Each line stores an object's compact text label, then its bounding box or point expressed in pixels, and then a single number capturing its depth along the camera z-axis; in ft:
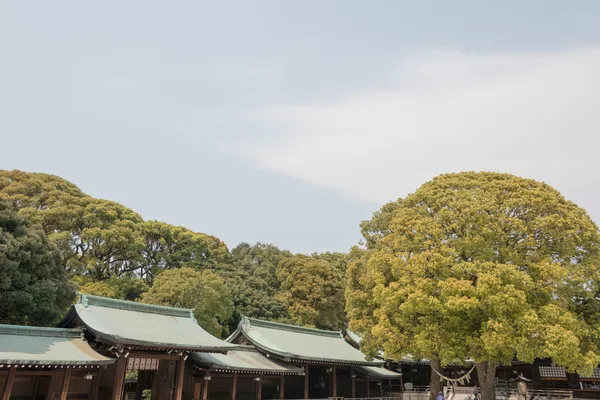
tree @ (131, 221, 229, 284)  154.61
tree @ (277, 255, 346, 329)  154.81
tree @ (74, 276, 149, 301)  114.32
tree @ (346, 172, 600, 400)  63.57
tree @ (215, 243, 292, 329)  150.20
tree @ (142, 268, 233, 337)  114.42
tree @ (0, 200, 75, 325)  69.56
